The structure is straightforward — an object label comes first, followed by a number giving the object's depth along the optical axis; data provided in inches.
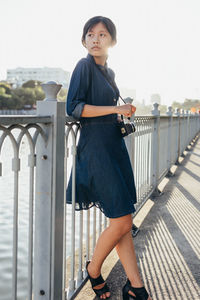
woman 95.0
